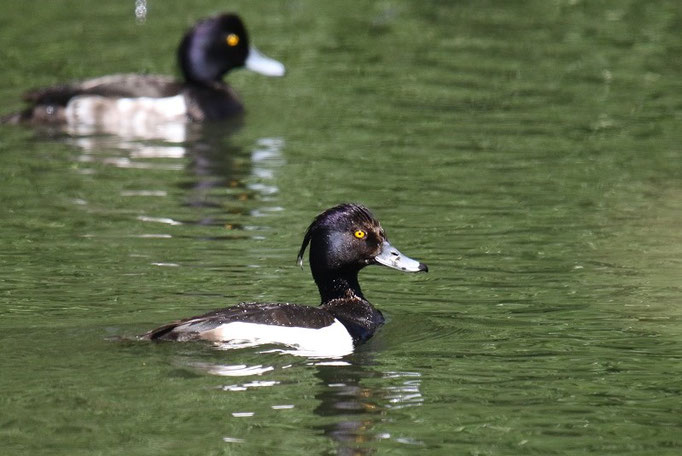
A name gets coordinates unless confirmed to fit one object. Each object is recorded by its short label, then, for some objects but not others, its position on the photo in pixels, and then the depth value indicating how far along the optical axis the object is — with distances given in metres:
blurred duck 35.03
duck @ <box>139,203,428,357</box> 18.87
